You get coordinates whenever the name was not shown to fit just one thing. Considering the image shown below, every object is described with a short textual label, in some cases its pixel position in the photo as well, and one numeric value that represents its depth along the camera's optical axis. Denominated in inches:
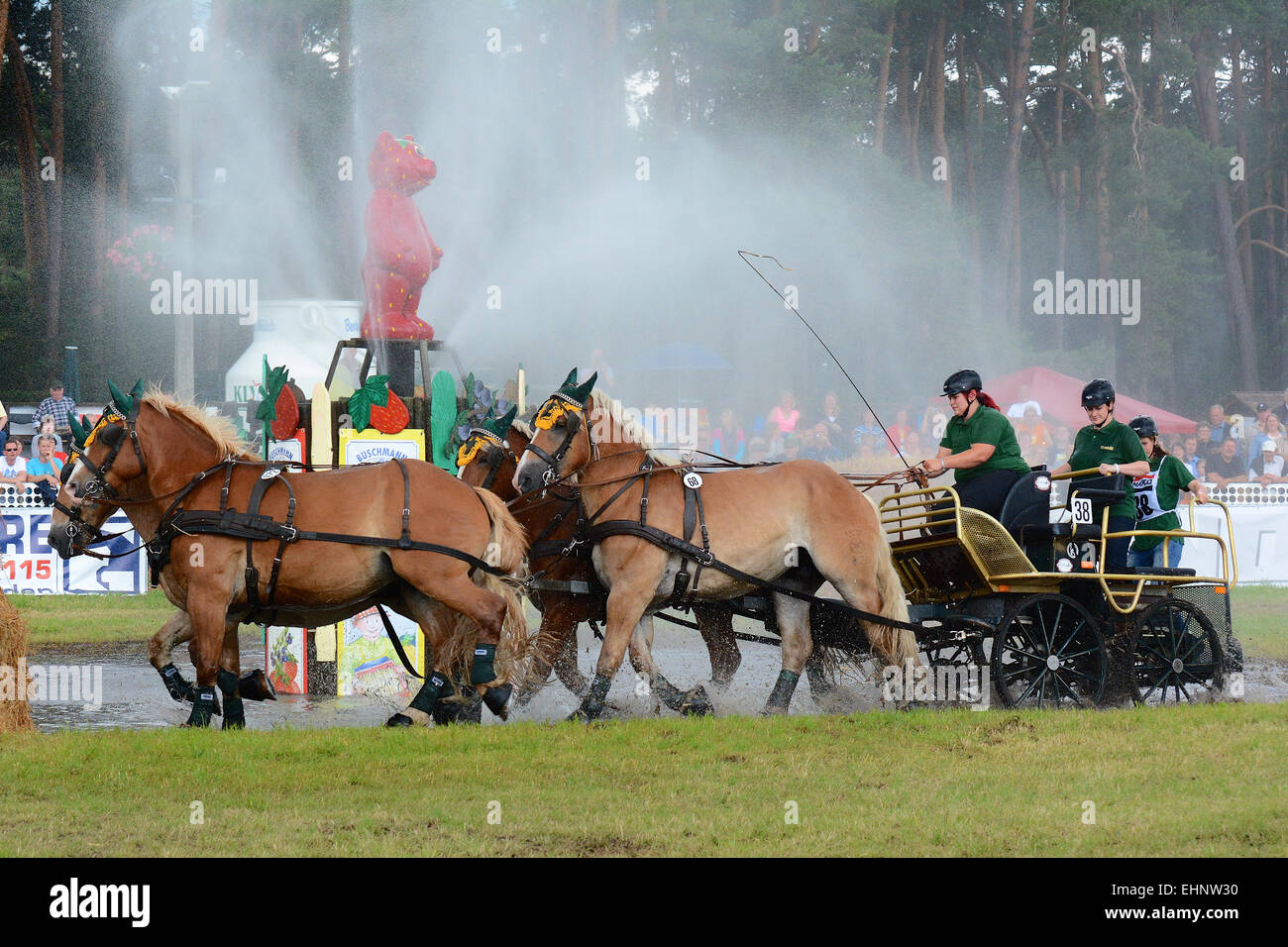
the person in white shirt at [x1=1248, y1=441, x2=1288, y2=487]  879.1
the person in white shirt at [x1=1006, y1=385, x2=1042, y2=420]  971.7
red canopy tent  1110.4
